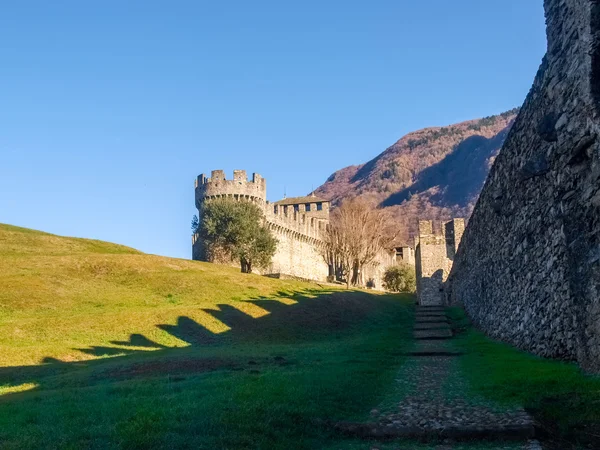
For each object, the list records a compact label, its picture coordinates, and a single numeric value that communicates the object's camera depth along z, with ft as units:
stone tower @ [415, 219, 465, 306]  121.49
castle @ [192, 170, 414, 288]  199.72
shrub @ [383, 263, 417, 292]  212.64
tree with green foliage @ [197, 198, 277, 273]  164.25
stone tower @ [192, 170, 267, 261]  198.90
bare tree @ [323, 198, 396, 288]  183.83
